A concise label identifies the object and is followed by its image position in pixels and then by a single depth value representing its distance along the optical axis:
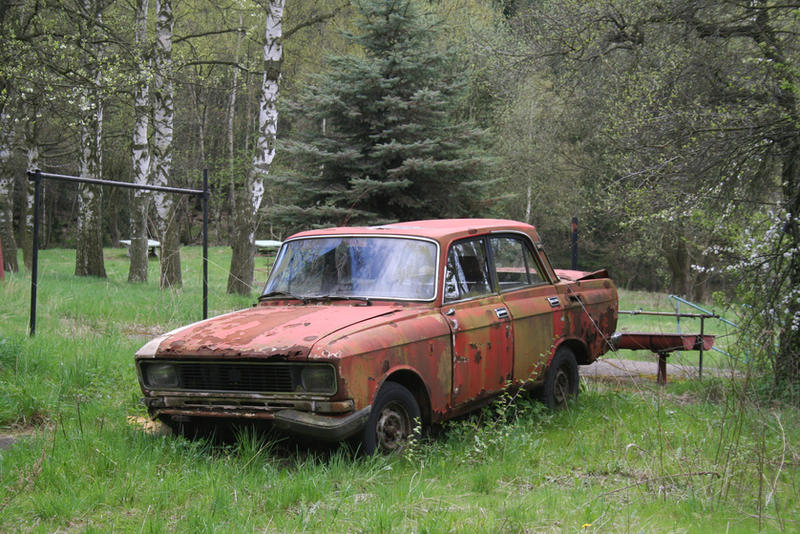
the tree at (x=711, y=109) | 9.02
